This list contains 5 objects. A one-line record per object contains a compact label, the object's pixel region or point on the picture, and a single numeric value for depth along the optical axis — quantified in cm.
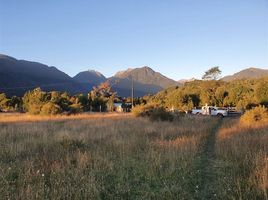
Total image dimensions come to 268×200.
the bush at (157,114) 2943
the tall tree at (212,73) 12912
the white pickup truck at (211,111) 4501
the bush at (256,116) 2765
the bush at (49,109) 3838
